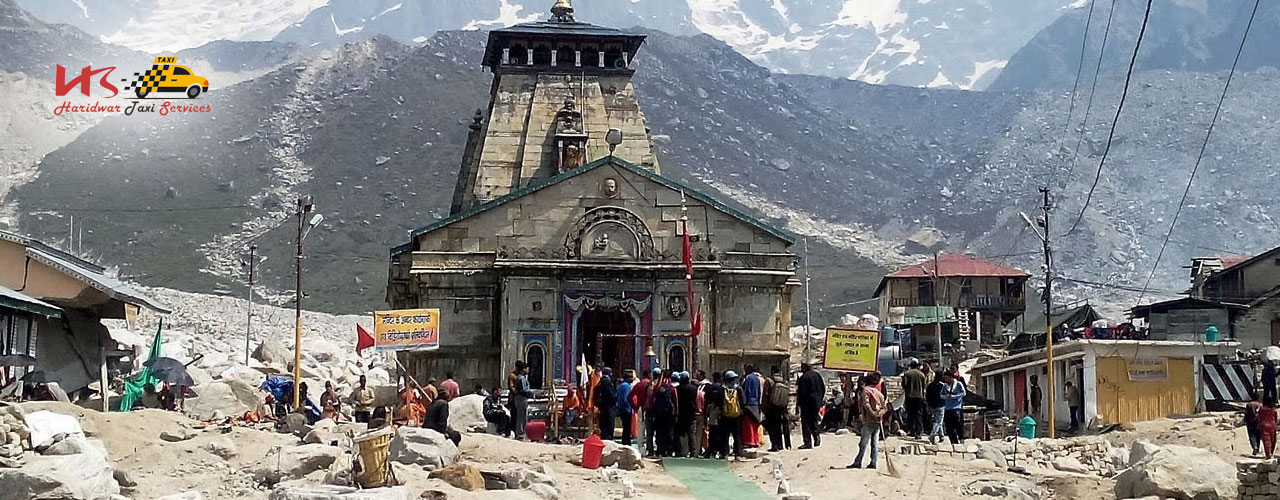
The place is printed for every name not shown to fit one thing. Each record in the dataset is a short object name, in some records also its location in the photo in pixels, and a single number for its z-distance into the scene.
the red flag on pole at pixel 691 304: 36.69
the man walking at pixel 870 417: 23.50
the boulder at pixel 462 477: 19.11
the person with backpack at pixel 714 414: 25.78
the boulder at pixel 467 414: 29.75
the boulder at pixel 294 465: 19.42
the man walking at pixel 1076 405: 37.94
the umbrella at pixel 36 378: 28.14
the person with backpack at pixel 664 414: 25.69
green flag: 33.14
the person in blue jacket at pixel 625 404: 27.03
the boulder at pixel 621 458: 23.50
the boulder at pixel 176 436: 22.04
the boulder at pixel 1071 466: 24.94
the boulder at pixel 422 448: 20.38
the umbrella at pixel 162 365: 33.50
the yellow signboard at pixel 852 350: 30.27
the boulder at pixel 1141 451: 23.41
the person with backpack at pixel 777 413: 26.38
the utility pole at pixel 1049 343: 37.53
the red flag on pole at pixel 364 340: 33.32
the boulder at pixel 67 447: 18.27
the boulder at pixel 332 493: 16.34
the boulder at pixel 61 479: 16.42
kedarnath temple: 38.12
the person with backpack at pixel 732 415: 25.62
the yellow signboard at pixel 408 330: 31.42
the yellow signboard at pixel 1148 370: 37.78
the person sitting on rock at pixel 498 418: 29.39
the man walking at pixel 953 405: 27.70
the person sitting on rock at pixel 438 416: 25.30
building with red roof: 81.00
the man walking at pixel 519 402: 29.02
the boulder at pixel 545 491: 19.48
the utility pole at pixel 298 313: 34.54
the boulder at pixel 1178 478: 21.50
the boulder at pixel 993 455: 25.03
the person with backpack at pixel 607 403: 27.00
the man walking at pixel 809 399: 26.72
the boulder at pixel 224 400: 33.88
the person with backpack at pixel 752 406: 26.08
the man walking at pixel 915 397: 27.98
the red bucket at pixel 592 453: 23.23
